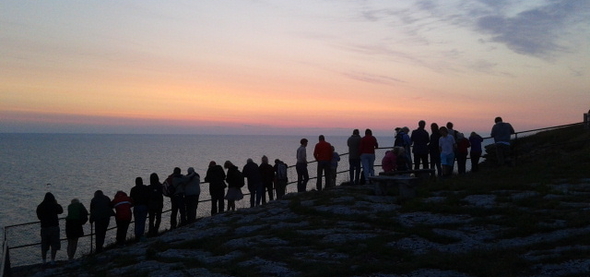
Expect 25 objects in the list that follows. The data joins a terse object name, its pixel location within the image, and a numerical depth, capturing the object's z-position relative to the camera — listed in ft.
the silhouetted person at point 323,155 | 64.03
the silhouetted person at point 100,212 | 54.49
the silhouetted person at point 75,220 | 53.36
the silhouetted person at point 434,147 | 64.69
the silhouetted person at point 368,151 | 62.18
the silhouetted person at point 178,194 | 58.08
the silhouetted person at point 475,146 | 65.92
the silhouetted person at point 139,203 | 55.67
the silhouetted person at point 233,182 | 61.31
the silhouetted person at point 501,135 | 64.44
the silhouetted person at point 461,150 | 65.31
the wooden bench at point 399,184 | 48.67
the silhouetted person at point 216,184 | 60.03
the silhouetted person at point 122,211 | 54.45
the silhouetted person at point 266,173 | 63.67
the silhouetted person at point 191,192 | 57.98
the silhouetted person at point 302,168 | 65.46
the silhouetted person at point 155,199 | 56.13
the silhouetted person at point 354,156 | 64.44
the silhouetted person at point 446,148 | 60.90
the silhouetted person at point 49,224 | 52.19
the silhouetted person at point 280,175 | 66.13
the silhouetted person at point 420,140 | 63.26
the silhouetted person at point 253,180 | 61.98
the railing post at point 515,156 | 70.15
